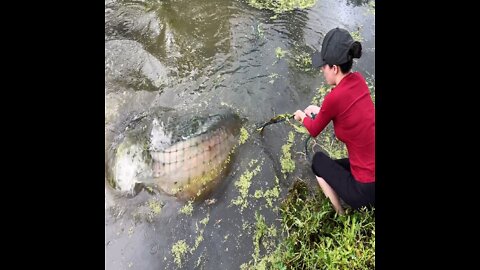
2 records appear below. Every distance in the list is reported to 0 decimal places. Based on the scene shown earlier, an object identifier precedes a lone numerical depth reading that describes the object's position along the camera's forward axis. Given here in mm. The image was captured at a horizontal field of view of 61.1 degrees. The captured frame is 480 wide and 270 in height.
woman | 2578
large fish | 3680
